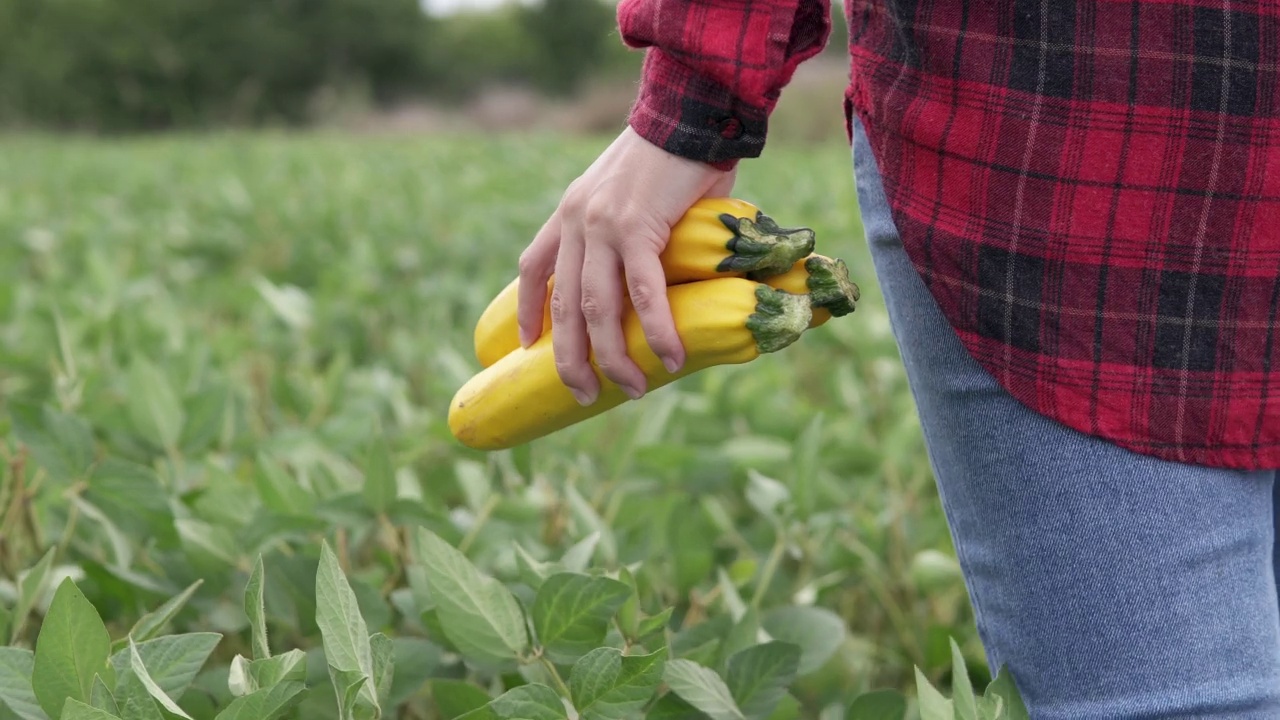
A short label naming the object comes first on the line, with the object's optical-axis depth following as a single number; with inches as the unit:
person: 37.8
